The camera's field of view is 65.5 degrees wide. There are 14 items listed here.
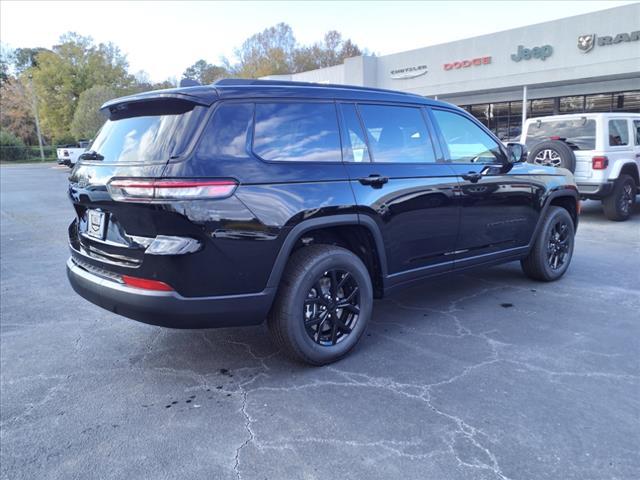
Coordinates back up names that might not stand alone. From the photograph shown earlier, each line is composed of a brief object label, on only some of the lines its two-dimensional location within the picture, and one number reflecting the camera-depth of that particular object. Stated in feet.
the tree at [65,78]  181.06
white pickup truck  115.22
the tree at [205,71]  248.65
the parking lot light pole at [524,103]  75.43
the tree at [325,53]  219.20
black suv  9.62
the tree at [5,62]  236.43
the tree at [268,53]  207.62
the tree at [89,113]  143.84
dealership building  65.05
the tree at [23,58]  249.14
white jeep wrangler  29.04
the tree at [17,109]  190.19
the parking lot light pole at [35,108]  176.25
